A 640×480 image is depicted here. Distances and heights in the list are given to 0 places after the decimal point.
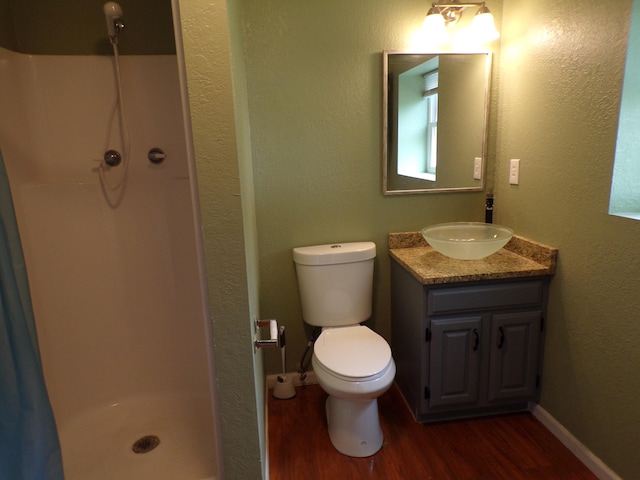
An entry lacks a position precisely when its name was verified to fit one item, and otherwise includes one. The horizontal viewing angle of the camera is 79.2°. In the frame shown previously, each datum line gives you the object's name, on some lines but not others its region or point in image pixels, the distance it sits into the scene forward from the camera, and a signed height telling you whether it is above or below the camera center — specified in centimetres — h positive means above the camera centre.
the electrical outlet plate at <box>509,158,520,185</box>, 192 -8
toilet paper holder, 126 -58
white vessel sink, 173 -39
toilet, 156 -82
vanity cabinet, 172 -85
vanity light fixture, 181 +63
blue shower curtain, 110 -60
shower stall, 171 -37
